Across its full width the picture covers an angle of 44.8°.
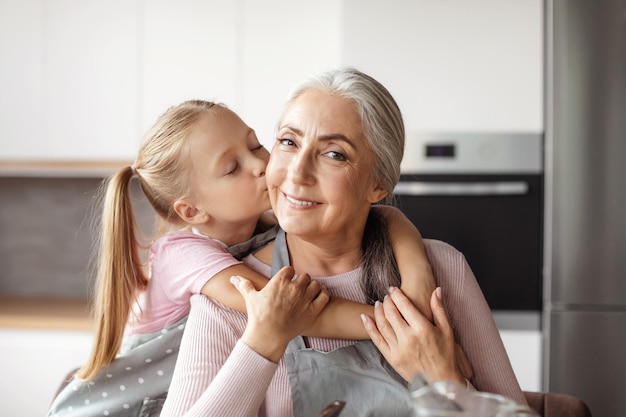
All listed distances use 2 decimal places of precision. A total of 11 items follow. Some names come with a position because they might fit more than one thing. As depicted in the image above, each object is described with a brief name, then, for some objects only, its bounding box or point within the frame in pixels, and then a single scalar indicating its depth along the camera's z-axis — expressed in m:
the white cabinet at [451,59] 2.79
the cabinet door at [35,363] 3.01
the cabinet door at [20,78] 3.26
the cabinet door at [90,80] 3.19
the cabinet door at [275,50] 3.10
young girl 1.51
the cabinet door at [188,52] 3.14
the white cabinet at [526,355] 2.77
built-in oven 2.80
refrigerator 2.71
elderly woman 1.26
